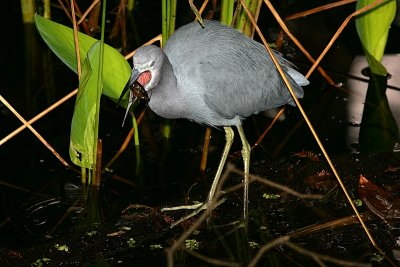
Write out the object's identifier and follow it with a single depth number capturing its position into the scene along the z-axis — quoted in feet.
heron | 20.88
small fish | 20.42
